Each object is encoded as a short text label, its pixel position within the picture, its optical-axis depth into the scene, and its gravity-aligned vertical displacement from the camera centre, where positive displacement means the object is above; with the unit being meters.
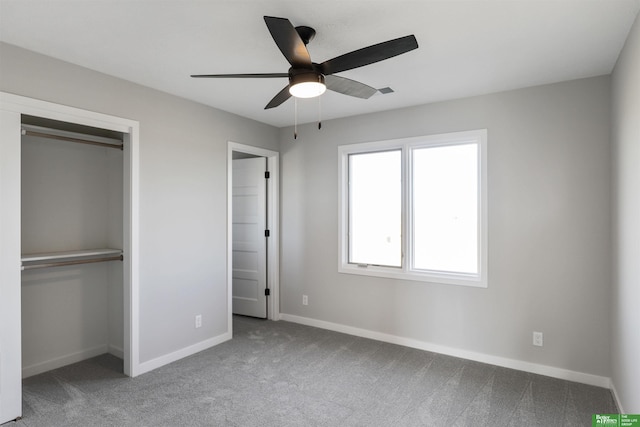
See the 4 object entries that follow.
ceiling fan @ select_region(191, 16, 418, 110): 1.75 +0.87
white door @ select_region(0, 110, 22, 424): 2.43 -0.36
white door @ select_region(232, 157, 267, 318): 4.89 -0.28
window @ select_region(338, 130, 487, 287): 3.62 +0.09
